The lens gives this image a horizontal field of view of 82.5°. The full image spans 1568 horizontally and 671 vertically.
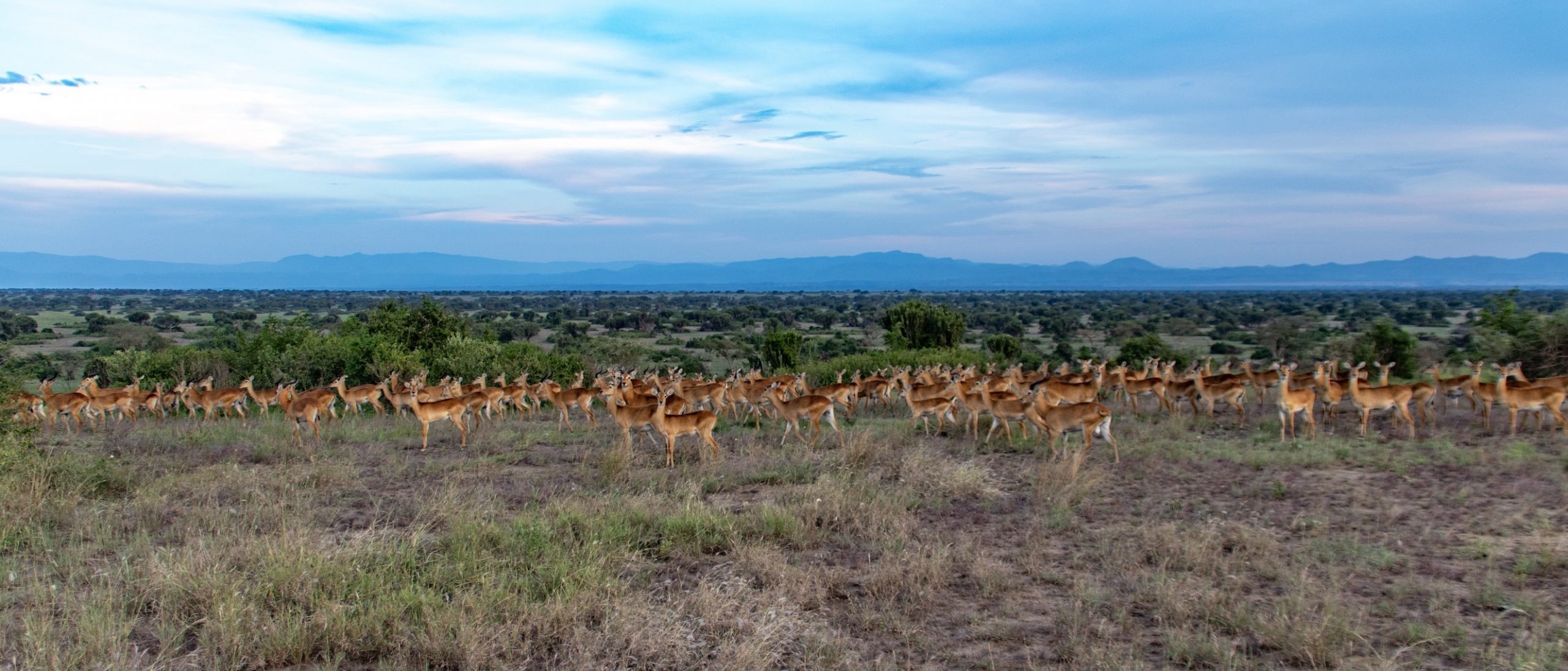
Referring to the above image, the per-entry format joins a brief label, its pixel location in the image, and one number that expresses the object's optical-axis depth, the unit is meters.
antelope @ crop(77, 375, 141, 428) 19.38
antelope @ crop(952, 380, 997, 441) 16.55
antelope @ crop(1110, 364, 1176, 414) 19.02
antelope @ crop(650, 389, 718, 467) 14.35
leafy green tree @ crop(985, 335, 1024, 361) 39.72
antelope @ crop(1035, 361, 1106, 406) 17.56
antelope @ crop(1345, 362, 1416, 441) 15.59
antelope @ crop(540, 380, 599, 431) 19.20
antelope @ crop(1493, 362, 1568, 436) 14.73
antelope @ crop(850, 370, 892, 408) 20.56
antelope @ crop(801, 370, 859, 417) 18.61
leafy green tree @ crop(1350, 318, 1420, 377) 26.69
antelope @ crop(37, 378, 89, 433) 18.77
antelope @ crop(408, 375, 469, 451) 16.16
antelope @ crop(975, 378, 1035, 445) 15.40
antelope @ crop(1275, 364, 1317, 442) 15.27
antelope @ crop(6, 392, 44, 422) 13.38
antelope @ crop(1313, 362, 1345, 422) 16.06
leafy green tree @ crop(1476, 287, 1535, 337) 24.45
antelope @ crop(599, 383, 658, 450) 15.49
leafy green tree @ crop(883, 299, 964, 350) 37.31
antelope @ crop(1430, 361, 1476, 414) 17.00
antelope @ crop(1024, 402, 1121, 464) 14.05
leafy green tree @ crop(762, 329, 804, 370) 34.59
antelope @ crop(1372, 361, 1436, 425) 15.73
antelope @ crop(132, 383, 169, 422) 20.34
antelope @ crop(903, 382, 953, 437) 16.75
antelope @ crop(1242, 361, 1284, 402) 19.19
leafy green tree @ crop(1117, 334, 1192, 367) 35.28
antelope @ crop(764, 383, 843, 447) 16.30
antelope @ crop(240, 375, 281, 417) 20.39
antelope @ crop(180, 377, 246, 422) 20.34
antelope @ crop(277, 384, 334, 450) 16.78
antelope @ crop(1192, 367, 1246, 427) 17.11
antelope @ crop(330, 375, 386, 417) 20.66
